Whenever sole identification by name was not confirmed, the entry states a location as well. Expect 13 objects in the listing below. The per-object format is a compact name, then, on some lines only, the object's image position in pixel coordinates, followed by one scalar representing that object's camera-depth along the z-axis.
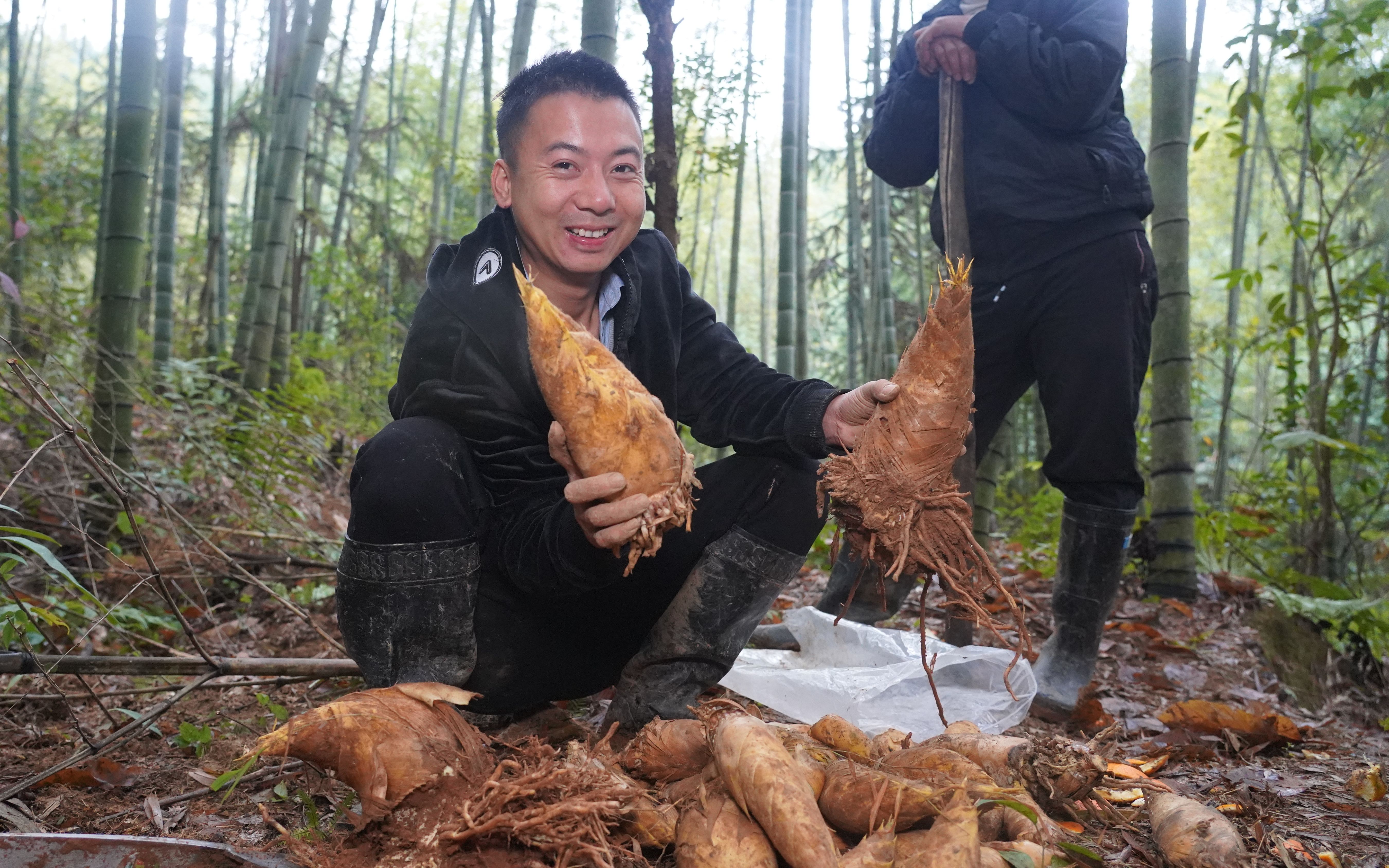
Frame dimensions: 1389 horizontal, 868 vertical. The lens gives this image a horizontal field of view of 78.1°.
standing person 2.53
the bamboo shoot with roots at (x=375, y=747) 1.35
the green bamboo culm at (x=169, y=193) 4.94
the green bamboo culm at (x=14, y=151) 4.90
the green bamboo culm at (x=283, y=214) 5.44
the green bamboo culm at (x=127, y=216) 3.46
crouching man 1.77
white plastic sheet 2.23
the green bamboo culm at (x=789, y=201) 5.88
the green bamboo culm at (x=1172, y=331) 3.75
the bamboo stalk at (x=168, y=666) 1.78
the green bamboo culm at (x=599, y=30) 3.05
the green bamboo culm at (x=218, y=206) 8.13
